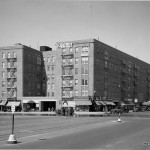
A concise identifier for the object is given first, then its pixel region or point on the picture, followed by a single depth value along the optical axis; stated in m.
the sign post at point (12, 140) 16.55
